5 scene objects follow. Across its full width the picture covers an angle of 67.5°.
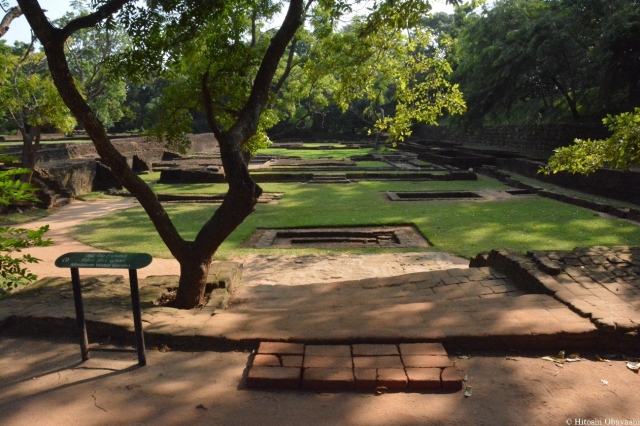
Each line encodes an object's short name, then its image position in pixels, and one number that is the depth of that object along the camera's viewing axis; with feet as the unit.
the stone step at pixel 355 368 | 8.24
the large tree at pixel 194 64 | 12.23
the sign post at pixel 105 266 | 9.18
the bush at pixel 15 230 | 11.62
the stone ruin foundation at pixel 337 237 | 27.43
